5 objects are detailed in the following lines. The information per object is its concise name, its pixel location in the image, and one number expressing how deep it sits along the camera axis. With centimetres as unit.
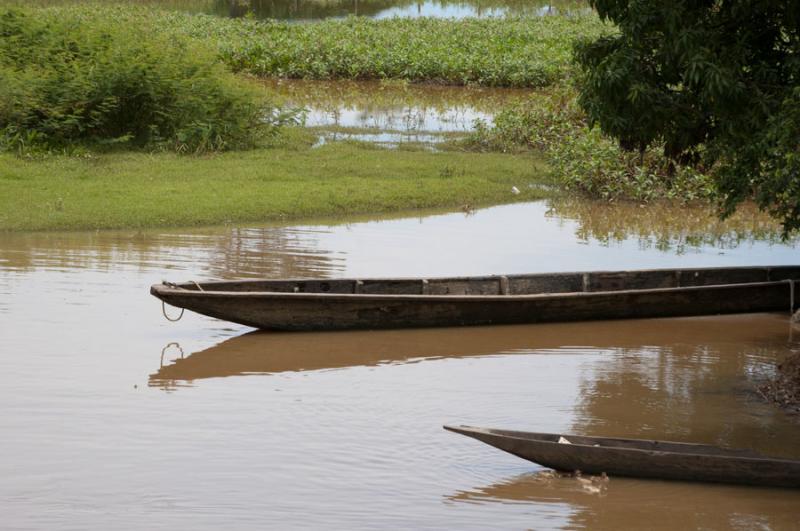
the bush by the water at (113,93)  3225
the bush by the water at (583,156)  3175
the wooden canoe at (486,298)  1905
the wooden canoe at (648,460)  1323
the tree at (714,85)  1477
